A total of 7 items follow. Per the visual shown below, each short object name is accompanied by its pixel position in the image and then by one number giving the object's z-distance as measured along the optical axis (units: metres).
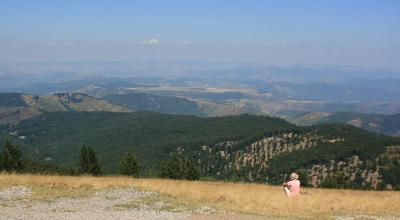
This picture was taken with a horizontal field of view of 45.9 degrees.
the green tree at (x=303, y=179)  74.75
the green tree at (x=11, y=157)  64.38
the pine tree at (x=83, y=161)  73.53
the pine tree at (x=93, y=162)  73.63
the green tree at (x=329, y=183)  70.25
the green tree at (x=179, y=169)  66.44
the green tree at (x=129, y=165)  70.00
